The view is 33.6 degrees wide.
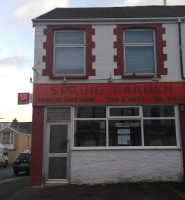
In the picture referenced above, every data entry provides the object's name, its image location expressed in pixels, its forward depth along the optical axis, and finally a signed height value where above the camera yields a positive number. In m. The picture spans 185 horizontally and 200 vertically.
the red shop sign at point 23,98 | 11.98 +2.15
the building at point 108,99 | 11.29 +2.04
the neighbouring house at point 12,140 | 50.41 +2.21
